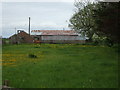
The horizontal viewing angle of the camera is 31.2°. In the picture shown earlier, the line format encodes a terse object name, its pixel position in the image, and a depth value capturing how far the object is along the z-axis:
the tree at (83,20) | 24.42
